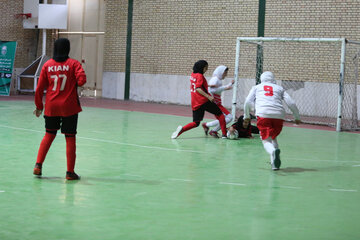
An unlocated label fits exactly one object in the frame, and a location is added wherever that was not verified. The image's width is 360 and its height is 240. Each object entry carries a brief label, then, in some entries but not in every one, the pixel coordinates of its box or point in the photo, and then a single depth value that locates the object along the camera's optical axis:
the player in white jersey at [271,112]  8.99
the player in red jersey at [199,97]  12.15
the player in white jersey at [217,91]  12.84
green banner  26.08
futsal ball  12.86
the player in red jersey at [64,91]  7.49
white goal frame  15.71
